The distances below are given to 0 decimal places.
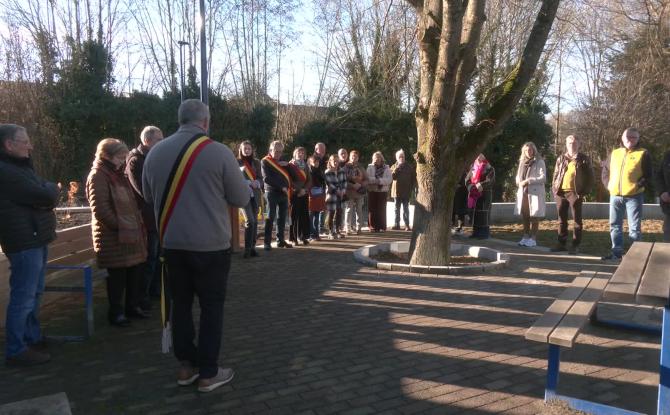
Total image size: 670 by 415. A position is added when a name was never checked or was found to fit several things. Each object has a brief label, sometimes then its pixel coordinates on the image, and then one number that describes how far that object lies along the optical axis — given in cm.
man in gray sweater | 371
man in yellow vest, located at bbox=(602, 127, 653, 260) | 838
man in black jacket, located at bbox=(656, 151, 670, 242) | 752
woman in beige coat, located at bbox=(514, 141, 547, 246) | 1012
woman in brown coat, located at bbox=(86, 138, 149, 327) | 516
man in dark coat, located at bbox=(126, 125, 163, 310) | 575
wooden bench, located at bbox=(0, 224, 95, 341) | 503
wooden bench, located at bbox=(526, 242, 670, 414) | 323
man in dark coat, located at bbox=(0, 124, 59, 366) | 429
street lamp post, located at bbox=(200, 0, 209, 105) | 1016
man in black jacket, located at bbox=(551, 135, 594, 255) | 925
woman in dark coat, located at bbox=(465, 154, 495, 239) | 1109
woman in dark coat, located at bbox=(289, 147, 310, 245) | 1014
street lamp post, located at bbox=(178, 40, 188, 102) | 2041
